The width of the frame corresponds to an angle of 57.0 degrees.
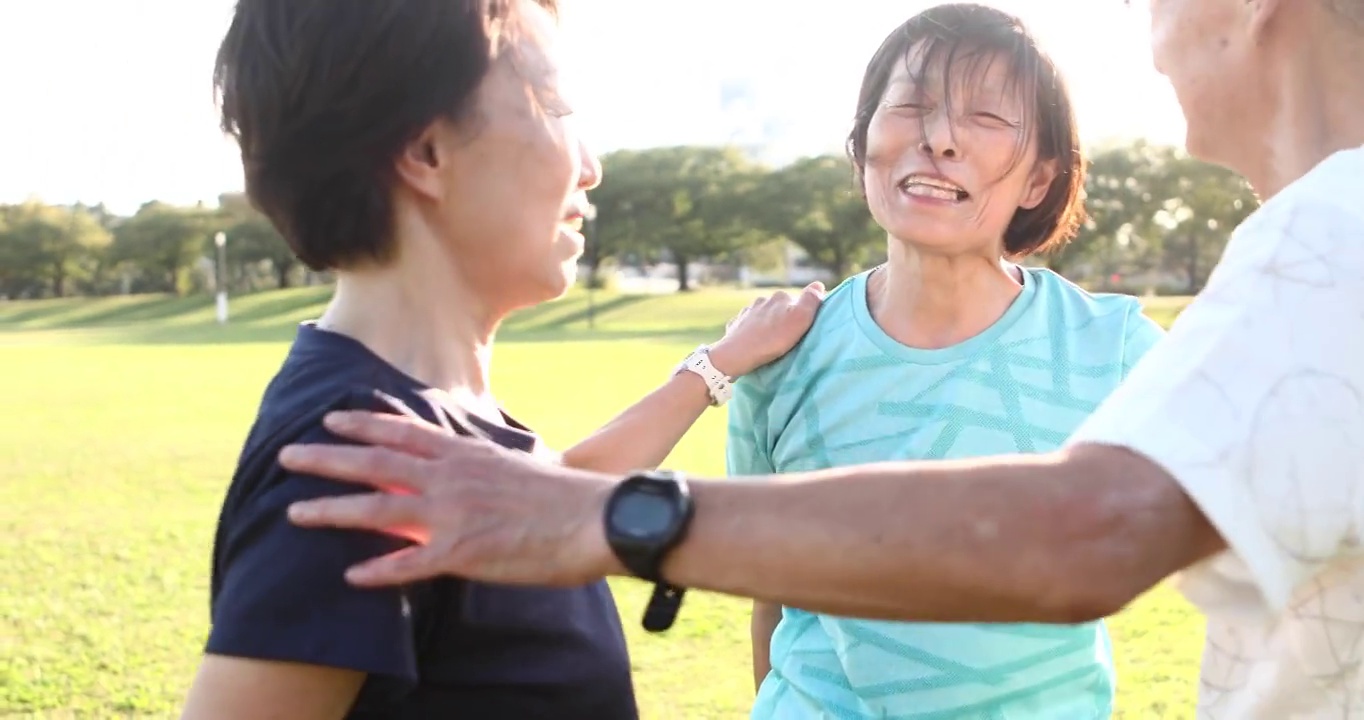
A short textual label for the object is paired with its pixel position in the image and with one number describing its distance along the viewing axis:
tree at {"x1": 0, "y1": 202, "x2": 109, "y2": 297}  63.59
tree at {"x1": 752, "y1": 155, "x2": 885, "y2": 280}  58.50
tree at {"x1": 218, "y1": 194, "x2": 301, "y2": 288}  63.89
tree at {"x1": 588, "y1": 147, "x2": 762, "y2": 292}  61.44
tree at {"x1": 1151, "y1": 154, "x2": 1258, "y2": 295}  52.17
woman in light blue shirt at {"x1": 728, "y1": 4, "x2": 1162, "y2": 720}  2.38
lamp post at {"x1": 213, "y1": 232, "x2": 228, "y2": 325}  52.12
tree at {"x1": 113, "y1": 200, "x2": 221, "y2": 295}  63.81
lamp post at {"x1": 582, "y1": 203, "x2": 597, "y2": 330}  58.58
